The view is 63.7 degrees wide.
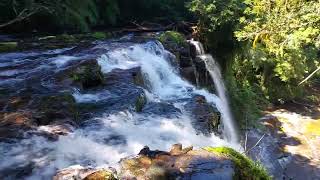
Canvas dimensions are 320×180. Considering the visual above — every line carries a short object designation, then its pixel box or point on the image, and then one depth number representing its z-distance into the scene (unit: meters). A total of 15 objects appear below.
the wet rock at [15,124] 3.88
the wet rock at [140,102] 4.87
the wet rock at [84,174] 2.48
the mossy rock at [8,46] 7.70
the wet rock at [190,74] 8.04
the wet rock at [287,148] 8.22
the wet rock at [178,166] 2.55
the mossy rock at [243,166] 2.65
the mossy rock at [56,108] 4.29
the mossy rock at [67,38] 8.87
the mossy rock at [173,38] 8.78
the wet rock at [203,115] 4.83
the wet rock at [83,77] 5.50
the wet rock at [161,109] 4.87
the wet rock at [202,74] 8.46
